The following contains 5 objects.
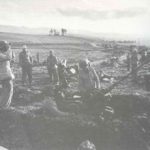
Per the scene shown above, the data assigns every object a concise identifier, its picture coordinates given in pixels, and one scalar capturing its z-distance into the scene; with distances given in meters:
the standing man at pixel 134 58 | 7.06
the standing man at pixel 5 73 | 3.41
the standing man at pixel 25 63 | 5.95
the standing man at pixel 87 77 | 4.48
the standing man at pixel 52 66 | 6.28
